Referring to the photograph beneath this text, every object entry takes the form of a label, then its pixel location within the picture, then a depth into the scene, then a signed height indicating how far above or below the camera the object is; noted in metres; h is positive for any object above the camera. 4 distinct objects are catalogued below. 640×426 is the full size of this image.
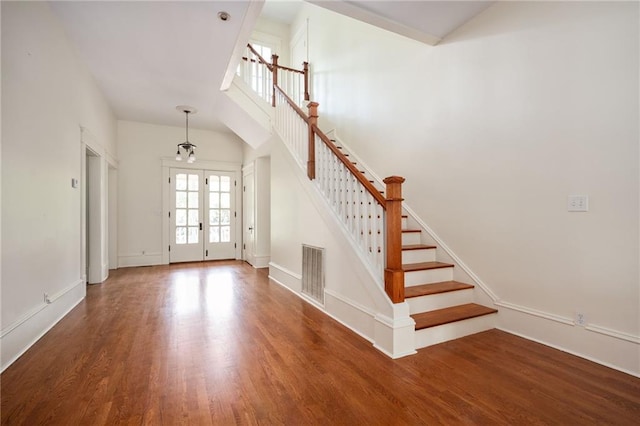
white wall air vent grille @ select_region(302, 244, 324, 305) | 3.47 -0.77
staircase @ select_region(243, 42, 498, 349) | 2.42 -0.36
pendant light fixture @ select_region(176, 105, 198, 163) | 5.47 +1.80
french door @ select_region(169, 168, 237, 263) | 6.72 -0.10
